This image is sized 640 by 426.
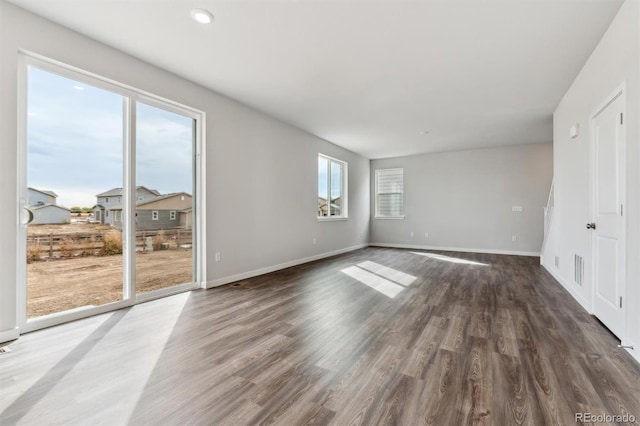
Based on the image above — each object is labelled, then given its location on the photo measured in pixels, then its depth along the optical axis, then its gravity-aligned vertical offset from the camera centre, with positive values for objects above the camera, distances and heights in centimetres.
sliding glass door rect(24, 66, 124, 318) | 255 +19
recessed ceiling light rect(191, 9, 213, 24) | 242 +166
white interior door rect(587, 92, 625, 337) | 238 -1
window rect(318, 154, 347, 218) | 667 +63
